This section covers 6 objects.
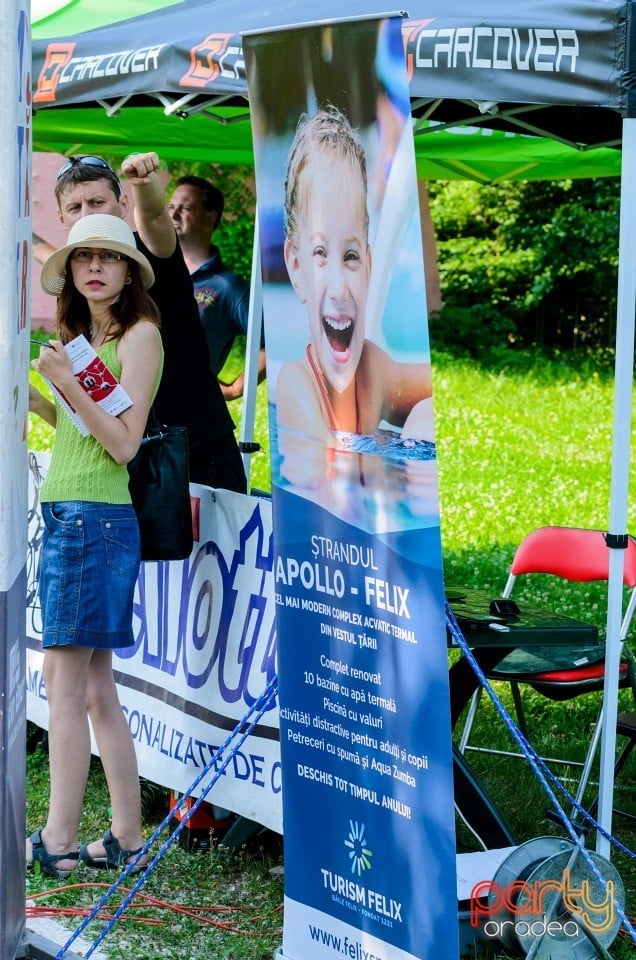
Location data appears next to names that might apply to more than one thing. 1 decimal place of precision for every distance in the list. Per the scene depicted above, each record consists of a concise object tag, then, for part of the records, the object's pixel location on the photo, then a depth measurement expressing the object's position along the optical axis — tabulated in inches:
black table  312.5
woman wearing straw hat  325.7
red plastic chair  389.4
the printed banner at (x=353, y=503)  233.0
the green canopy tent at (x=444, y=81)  277.1
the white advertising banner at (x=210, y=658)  344.8
